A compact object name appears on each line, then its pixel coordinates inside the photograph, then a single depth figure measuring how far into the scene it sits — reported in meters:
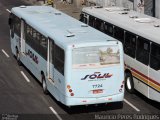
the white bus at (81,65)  17.34
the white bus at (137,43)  18.27
